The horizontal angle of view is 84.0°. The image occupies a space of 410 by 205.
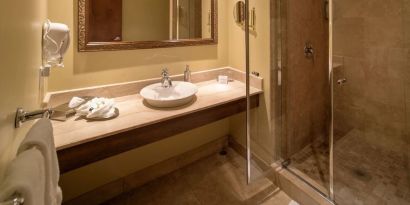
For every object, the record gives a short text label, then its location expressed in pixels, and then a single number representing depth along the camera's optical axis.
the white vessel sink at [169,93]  1.50
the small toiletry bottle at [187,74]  1.98
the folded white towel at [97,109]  1.33
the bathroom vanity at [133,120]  1.16
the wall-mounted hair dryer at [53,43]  1.26
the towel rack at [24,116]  0.75
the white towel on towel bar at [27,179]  0.45
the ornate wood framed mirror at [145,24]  1.56
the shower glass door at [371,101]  1.68
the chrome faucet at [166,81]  1.77
